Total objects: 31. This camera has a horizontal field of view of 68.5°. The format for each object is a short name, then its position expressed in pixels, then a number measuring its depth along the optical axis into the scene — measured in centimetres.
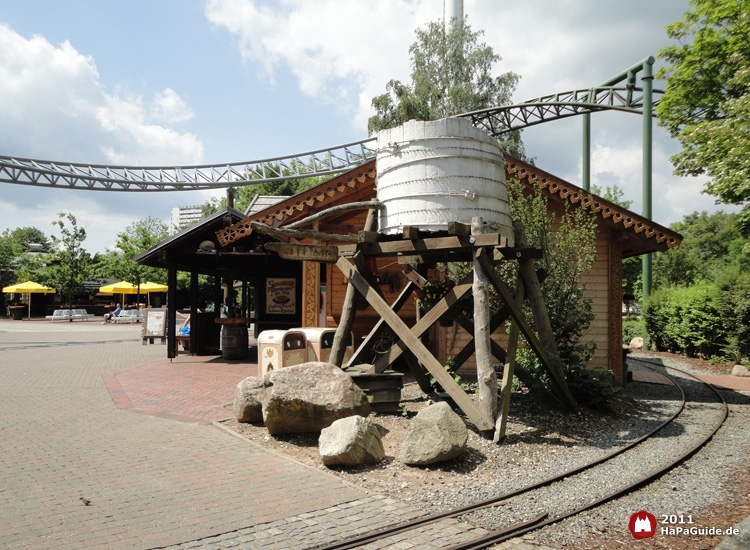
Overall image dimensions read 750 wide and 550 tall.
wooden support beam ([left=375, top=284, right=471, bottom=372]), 780
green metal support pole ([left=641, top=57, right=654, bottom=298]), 2259
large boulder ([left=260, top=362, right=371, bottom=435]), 686
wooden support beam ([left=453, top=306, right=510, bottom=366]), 880
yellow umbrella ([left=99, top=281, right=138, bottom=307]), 3741
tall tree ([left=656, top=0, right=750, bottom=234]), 1482
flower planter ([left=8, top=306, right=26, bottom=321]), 4284
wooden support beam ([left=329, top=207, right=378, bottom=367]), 833
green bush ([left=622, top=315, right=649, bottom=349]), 2546
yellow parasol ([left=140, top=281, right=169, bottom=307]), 3622
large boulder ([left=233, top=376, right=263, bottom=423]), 770
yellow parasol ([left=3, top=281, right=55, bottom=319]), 3812
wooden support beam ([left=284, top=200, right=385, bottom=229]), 798
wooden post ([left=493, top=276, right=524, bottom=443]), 688
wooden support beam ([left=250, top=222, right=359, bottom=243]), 760
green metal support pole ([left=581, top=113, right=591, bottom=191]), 2944
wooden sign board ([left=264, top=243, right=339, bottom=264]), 752
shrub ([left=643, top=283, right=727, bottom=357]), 1805
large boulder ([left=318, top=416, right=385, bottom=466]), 591
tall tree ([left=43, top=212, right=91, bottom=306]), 3969
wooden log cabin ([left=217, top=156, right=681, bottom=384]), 1112
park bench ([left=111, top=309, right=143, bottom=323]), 3709
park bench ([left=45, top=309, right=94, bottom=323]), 3975
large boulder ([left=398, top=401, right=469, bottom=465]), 600
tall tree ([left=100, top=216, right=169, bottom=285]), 3928
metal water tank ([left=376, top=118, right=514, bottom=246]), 752
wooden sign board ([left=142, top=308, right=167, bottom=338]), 2070
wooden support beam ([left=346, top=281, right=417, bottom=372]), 883
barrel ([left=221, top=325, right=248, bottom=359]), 1560
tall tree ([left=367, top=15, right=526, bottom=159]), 3045
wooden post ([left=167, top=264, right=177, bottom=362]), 1490
